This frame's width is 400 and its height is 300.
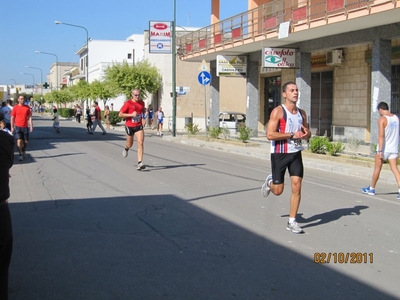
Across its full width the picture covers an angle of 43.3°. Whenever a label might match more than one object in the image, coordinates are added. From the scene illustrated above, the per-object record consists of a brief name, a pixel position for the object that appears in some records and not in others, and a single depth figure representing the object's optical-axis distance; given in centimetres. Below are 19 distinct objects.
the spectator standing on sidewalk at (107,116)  3778
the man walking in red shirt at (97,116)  2873
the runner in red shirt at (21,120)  1473
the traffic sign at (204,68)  2405
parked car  3250
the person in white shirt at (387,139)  946
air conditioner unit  2183
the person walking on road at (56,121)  3103
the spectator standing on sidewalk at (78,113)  5267
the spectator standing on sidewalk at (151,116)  4044
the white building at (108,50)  7681
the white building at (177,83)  4062
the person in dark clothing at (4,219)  376
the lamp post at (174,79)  2743
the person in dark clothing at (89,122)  2991
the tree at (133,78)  4094
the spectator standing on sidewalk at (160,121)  3172
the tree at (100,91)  4922
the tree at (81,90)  5678
